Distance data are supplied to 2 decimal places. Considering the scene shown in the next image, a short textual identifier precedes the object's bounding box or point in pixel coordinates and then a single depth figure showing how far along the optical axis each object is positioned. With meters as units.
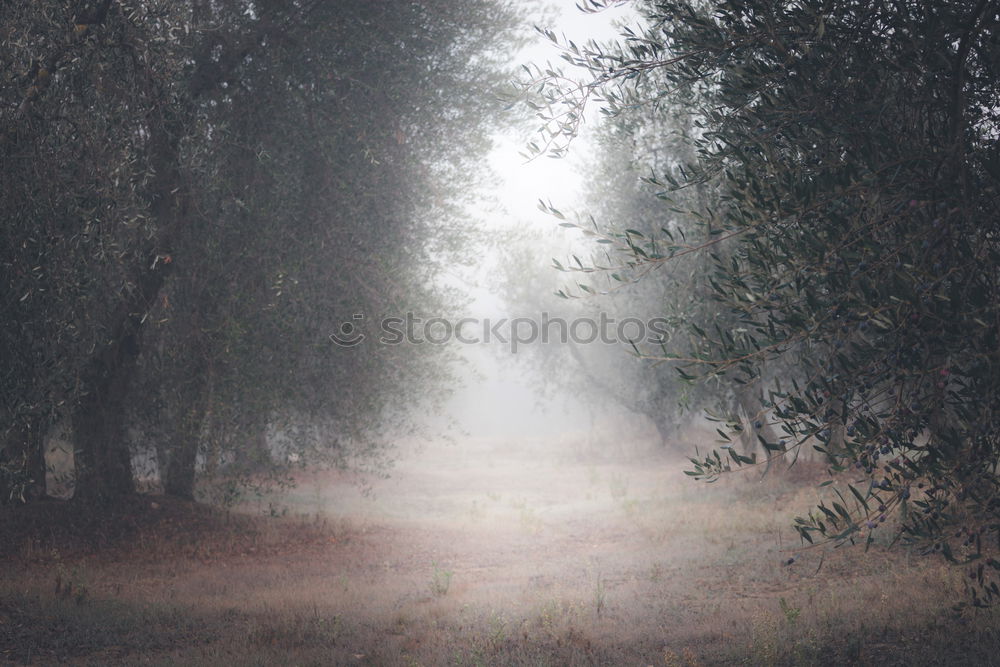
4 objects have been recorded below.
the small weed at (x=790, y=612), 7.66
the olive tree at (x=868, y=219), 4.62
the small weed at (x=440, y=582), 11.44
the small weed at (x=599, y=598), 9.66
